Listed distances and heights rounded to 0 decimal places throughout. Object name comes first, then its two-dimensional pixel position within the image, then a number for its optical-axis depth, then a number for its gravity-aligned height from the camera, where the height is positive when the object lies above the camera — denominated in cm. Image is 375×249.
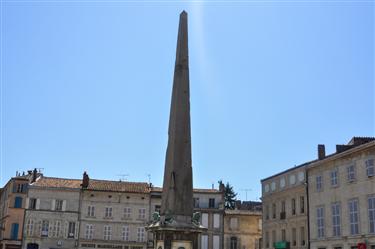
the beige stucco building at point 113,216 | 4512 +366
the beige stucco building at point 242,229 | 4747 +301
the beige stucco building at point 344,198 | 2773 +392
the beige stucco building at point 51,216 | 4450 +339
